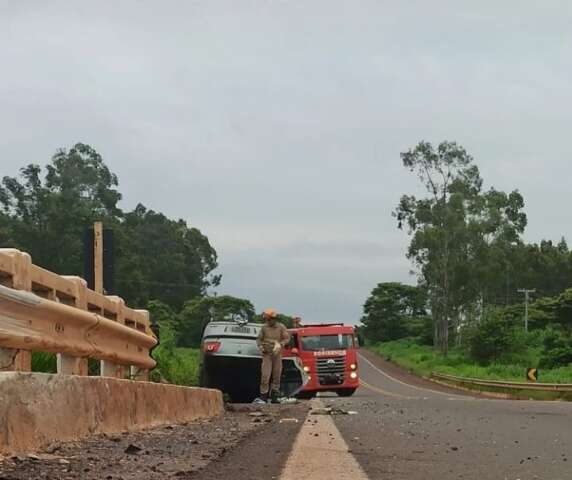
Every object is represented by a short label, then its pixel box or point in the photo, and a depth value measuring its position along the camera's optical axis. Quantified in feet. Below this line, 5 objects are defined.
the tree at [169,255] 343.87
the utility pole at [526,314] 254.37
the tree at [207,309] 298.66
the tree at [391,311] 403.34
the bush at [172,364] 61.77
